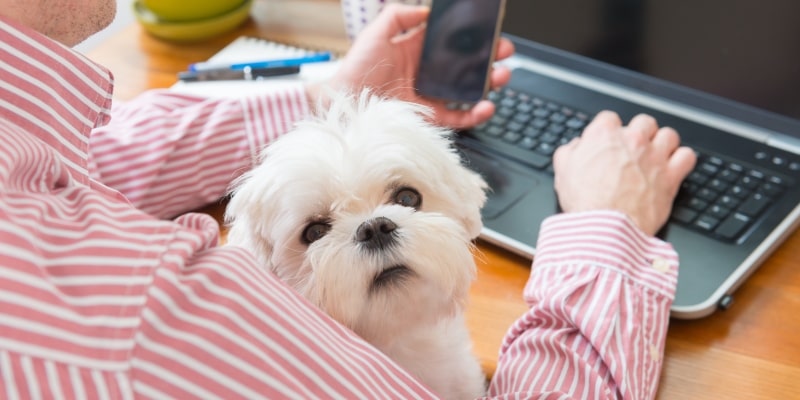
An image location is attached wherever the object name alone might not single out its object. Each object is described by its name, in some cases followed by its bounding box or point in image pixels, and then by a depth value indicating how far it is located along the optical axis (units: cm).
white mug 128
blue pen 127
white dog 73
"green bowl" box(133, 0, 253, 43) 139
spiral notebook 124
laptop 88
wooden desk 77
